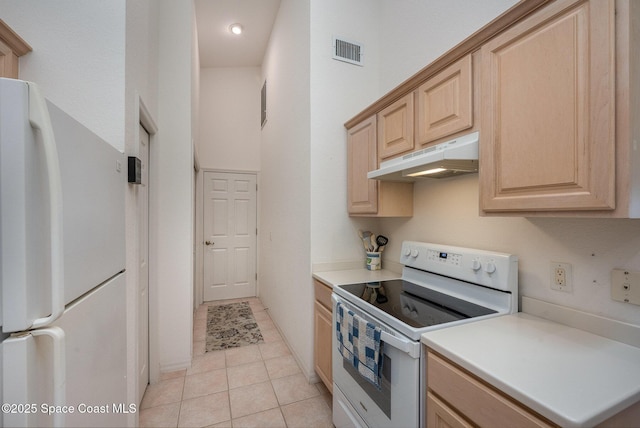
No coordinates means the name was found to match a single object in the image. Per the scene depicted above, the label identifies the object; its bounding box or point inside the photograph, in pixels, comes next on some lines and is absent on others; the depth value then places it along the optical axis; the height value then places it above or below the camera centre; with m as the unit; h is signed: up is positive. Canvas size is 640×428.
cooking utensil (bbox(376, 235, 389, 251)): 2.36 -0.26
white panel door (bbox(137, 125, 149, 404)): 1.94 -0.46
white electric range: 1.13 -0.51
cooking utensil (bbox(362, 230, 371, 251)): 2.38 -0.25
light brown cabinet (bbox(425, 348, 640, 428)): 0.76 -0.61
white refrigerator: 0.52 -0.12
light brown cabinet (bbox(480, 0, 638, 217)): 0.81 +0.35
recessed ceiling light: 3.49 +2.43
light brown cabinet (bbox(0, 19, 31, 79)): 1.04 +0.67
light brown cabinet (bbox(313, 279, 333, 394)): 1.92 -0.91
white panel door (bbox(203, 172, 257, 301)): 4.26 -0.39
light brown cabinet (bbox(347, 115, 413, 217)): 1.99 +0.19
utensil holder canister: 2.30 -0.43
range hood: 1.25 +0.26
